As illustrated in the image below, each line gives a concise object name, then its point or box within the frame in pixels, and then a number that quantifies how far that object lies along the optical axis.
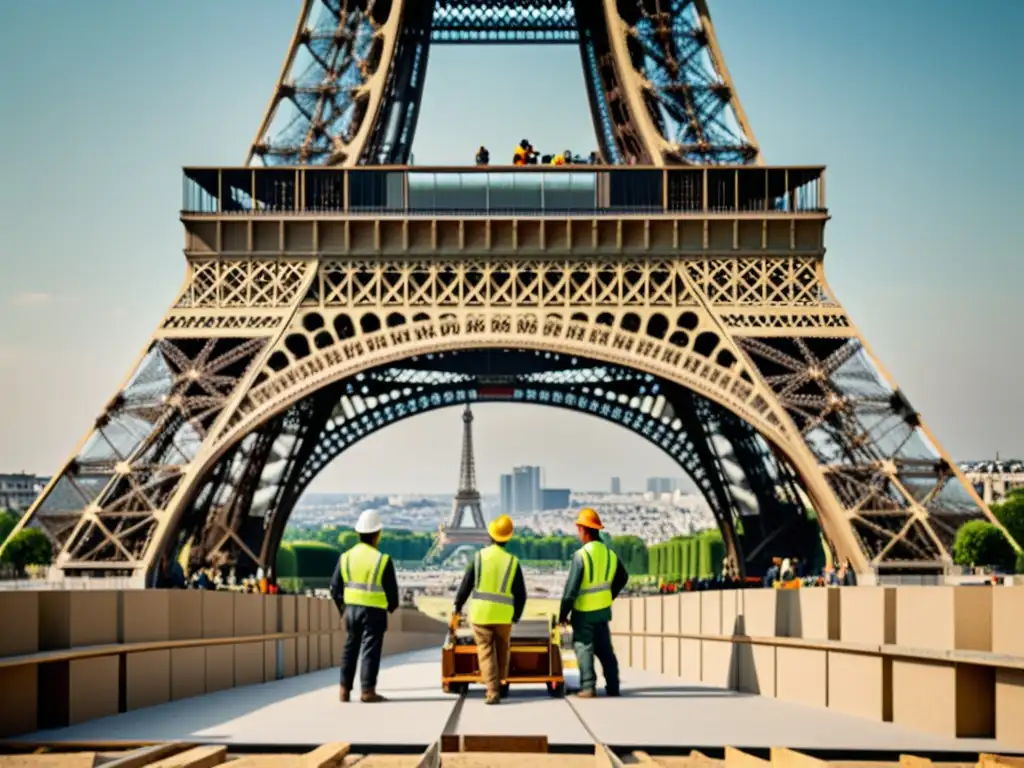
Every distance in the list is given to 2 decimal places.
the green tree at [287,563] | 125.31
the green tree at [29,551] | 80.81
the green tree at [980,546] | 76.56
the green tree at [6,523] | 110.19
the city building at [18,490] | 183.88
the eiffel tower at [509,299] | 42.38
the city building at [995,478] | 156.00
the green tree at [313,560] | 126.99
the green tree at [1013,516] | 90.12
